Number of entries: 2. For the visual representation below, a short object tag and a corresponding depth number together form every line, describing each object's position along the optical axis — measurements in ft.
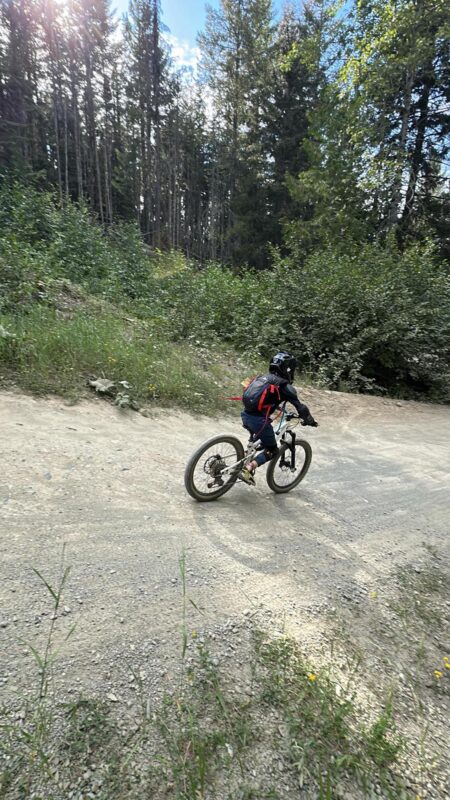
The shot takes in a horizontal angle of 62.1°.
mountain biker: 13.62
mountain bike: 13.01
